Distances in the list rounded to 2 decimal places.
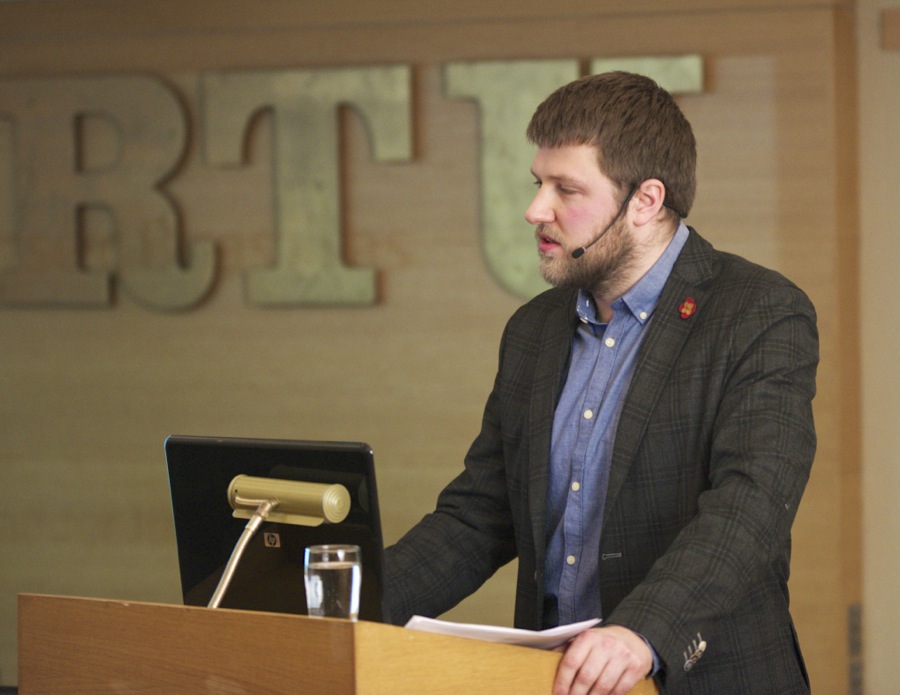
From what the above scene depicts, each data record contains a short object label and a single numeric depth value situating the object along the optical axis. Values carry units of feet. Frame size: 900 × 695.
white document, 12.60
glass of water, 12.67
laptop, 13.06
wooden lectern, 12.36
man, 13.47
